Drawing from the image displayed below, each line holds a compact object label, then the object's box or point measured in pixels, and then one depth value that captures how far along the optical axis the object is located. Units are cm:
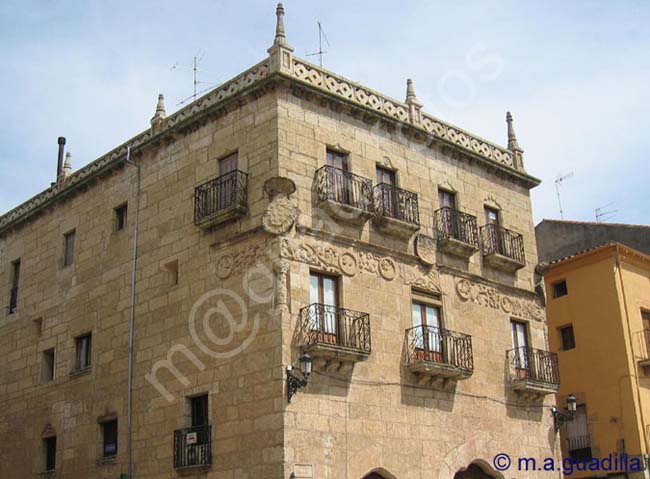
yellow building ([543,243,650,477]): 2584
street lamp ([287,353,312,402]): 1576
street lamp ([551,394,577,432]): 2189
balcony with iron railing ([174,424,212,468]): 1708
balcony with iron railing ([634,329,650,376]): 2612
